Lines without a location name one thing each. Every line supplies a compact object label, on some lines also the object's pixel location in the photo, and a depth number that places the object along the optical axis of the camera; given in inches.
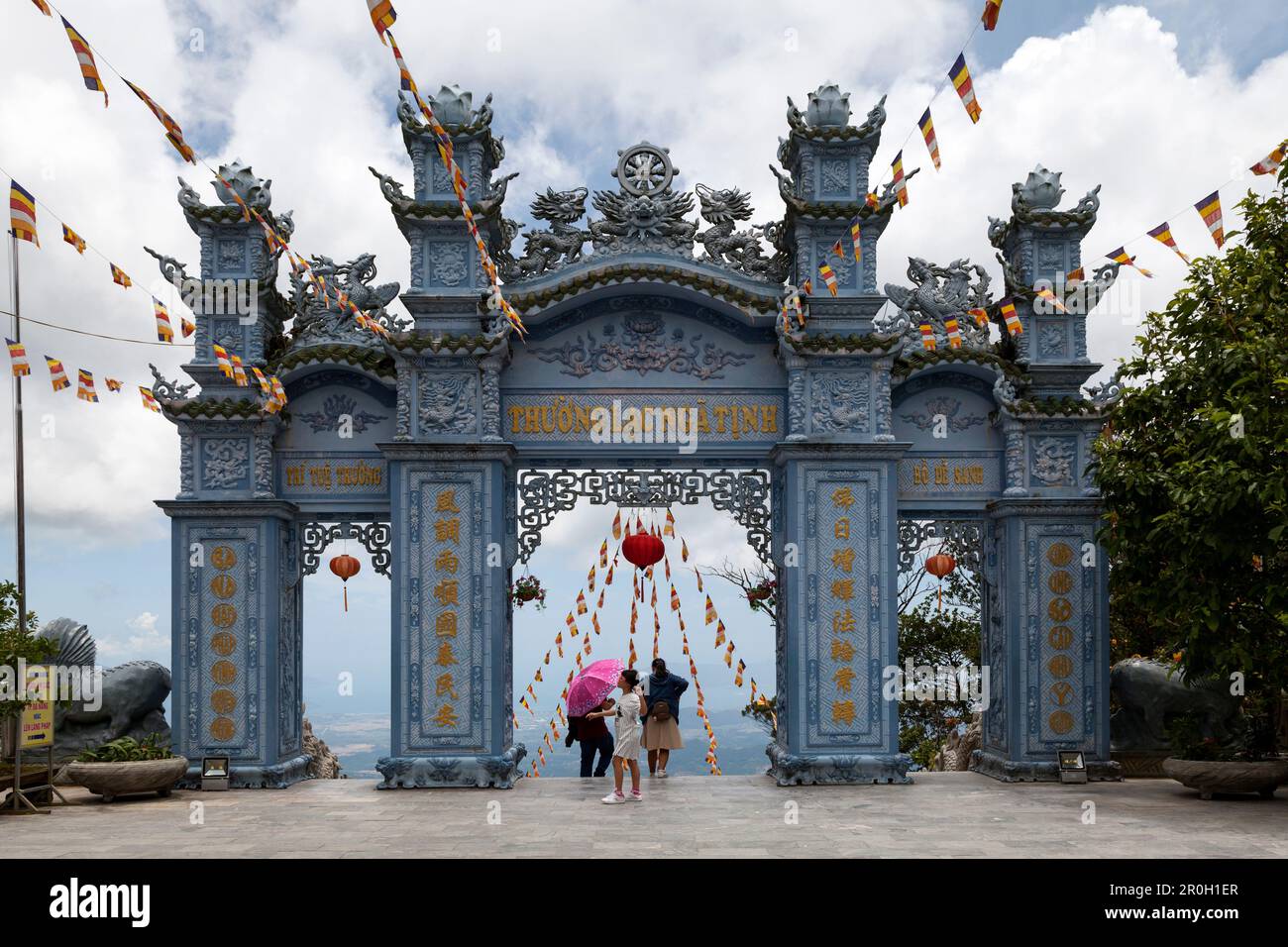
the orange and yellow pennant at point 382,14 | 259.1
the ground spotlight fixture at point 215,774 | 397.4
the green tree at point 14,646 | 354.9
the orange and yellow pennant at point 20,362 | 391.3
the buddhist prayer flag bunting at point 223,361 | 397.1
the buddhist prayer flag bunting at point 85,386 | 395.2
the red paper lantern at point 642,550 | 402.6
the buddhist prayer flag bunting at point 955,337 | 416.5
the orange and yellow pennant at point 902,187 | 393.7
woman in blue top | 418.9
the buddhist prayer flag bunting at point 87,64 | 262.4
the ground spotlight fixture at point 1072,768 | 401.1
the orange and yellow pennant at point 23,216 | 321.7
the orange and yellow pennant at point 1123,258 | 394.0
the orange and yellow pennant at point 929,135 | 316.8
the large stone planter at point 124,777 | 374.0
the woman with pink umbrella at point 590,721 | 438.6
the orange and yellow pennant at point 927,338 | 414.6
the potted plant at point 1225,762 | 364.8
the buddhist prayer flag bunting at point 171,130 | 275.6
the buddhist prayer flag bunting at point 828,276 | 401.4
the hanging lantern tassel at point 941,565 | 414.0
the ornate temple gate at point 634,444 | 398.0
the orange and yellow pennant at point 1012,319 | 415.8
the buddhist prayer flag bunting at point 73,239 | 339.6
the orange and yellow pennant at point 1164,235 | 368.5
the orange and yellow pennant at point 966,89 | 282.2
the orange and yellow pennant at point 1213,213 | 354.0
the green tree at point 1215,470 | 340.8
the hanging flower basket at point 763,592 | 431.5
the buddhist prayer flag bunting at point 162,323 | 402.3
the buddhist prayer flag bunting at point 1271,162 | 350.0
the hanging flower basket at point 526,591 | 419.5
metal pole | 454.9
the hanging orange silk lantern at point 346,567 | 413.4
